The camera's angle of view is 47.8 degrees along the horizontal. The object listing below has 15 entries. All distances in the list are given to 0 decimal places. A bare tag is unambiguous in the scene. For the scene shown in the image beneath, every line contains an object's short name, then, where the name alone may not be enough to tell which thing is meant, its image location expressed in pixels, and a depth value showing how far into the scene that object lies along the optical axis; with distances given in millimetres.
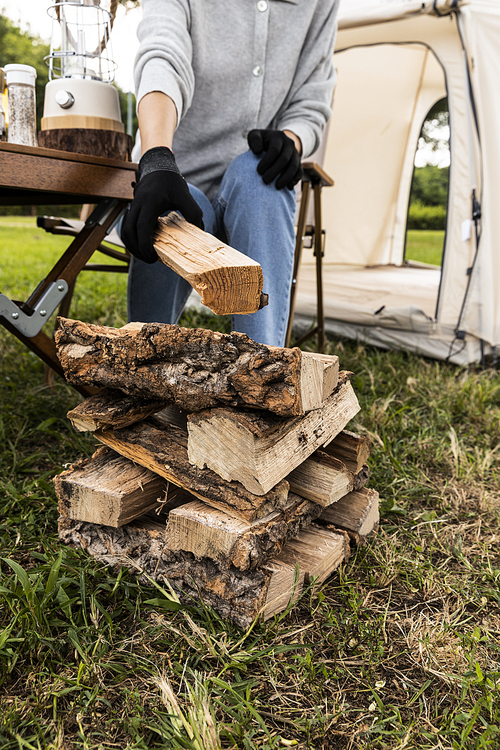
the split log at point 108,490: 1219
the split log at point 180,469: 1152
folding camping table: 1338
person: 1621
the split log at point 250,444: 1091
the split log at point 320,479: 1304
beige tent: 2803
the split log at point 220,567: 1123
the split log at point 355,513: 1403
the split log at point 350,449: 1401
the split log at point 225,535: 1095
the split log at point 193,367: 1033
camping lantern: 1532
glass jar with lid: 1507
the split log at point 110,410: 1261
